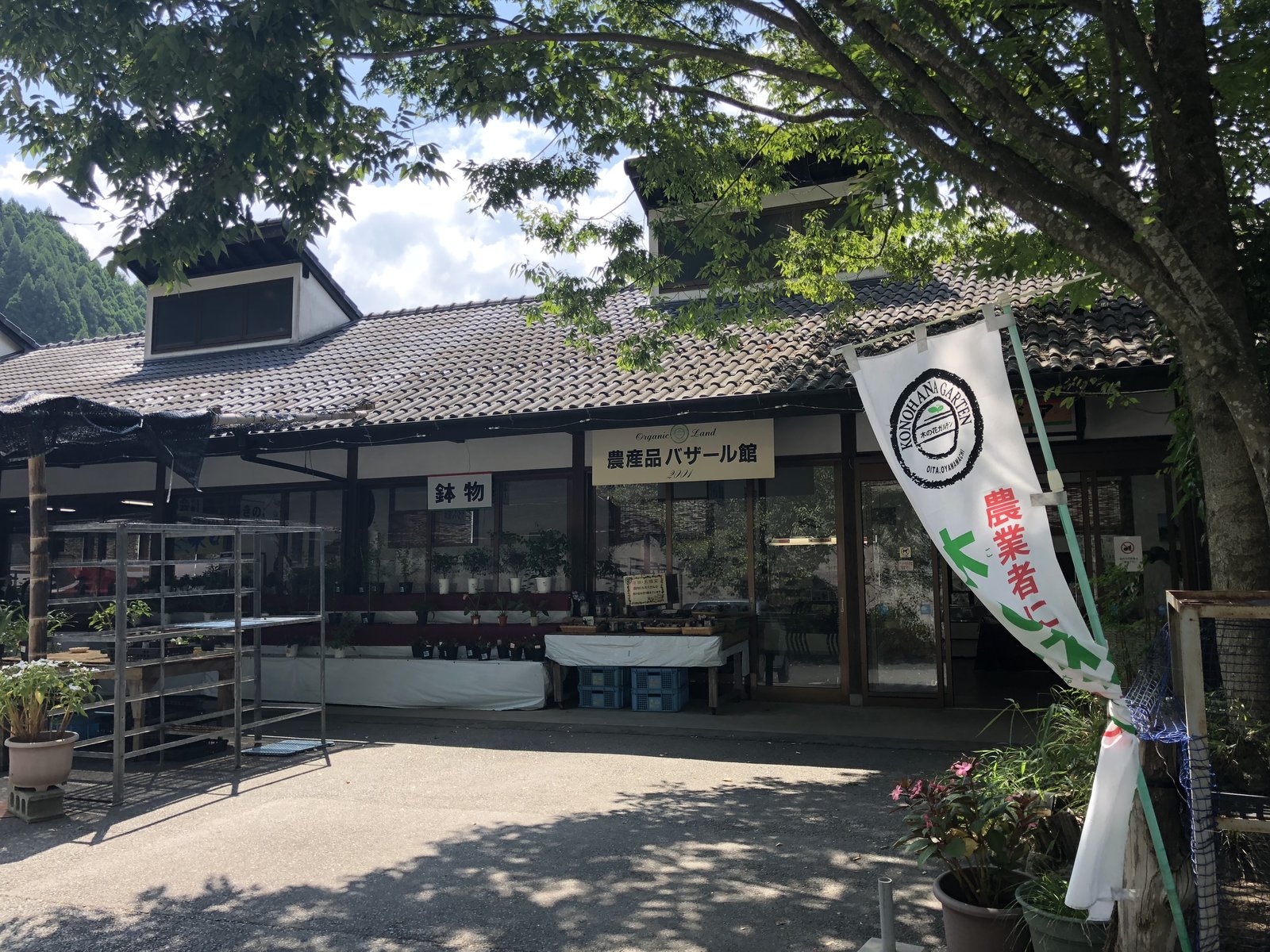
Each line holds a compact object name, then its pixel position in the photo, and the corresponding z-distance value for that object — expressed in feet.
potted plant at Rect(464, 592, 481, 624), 39.45
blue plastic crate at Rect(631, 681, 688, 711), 34.50
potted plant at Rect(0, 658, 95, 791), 22.75
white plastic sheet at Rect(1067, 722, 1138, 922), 9.95
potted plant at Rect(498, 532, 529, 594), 39.34
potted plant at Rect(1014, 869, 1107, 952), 11.02
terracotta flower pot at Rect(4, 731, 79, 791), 22.66
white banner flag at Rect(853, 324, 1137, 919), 10.09
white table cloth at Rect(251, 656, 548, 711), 36.04
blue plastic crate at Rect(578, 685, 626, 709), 35.37
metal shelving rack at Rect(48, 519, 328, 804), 23.97
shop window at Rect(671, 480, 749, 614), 36.65
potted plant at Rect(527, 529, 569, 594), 38.45
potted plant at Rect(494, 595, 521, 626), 38.86
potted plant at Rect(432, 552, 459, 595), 40.16
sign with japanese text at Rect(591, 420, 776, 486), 34.86
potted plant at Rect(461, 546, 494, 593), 39.88
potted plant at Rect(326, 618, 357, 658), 39.11
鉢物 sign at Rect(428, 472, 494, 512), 39.78
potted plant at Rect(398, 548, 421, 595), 41.01
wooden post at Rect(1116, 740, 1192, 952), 10.27
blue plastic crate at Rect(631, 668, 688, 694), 34.65
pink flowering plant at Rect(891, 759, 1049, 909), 12.48
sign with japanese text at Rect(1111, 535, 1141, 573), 31.86
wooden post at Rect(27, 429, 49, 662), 26.76
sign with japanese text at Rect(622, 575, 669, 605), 36.58
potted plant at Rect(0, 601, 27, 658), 31.30
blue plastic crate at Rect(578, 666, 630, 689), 35.53
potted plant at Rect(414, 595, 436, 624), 39.99
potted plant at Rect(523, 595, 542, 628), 38.04
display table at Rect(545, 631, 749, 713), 33.42
